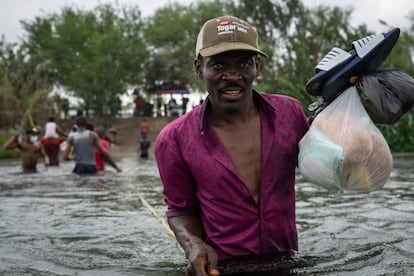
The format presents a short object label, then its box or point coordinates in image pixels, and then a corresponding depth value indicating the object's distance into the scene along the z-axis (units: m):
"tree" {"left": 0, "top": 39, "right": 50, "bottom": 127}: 26.84
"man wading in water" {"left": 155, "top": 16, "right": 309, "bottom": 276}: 2.79
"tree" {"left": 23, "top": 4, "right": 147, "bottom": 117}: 34.00
